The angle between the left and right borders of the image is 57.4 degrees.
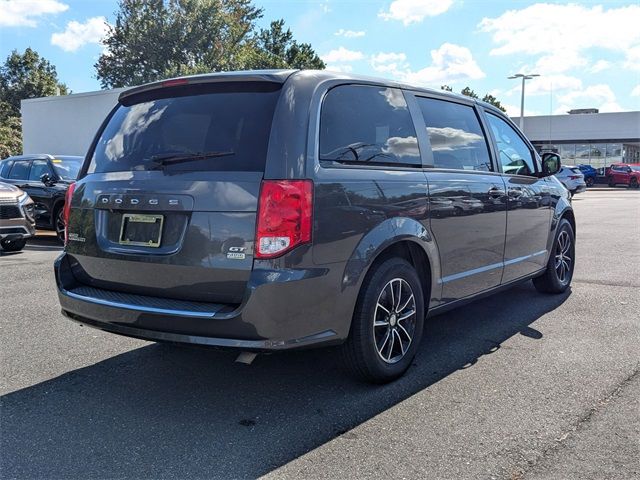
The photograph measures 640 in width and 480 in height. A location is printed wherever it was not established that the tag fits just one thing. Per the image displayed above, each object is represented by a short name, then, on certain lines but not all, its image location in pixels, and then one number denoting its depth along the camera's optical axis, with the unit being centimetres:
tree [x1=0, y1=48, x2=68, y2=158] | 6519
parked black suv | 1141
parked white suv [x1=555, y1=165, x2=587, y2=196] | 2598
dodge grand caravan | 312
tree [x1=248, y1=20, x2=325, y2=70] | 4406
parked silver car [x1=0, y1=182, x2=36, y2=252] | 932
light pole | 3897
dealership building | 4466
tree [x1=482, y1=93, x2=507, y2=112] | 8096
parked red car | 3931
